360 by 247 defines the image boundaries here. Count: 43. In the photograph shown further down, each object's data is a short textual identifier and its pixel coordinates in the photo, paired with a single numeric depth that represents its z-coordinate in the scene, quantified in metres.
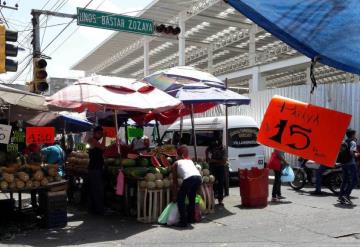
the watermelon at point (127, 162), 10.85
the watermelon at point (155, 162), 10.69
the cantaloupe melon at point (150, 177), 10.05
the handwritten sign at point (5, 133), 9.45
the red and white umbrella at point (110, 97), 9.58
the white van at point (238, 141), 16.30
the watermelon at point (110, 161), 11.48
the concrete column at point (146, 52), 35.41
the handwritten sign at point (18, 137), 15.45
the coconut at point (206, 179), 10.91
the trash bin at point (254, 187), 11.71
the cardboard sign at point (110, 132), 16.72
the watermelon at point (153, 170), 10.30
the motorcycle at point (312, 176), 13.96
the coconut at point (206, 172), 11.06
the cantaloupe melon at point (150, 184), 10.02
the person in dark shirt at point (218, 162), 12.52
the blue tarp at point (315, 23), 1.79
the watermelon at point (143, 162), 10.88
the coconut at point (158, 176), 10.20
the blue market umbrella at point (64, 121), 14.80
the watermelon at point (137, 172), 10.30
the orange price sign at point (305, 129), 2.26
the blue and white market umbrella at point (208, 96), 11.11
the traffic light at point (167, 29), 15.67
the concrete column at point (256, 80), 26.27
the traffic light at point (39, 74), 15.02
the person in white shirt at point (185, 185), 9.52
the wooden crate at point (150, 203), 10.05
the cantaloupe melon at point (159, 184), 10.09
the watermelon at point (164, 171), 10.45
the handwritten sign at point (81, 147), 18.70
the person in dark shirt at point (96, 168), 10.86
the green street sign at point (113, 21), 14.37
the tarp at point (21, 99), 9.60
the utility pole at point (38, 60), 15.01
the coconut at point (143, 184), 10.09
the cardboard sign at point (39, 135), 12.11
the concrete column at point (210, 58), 33.91
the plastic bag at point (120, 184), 10.21
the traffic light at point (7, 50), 11.77
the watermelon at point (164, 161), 10.82
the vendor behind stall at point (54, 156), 12.68
